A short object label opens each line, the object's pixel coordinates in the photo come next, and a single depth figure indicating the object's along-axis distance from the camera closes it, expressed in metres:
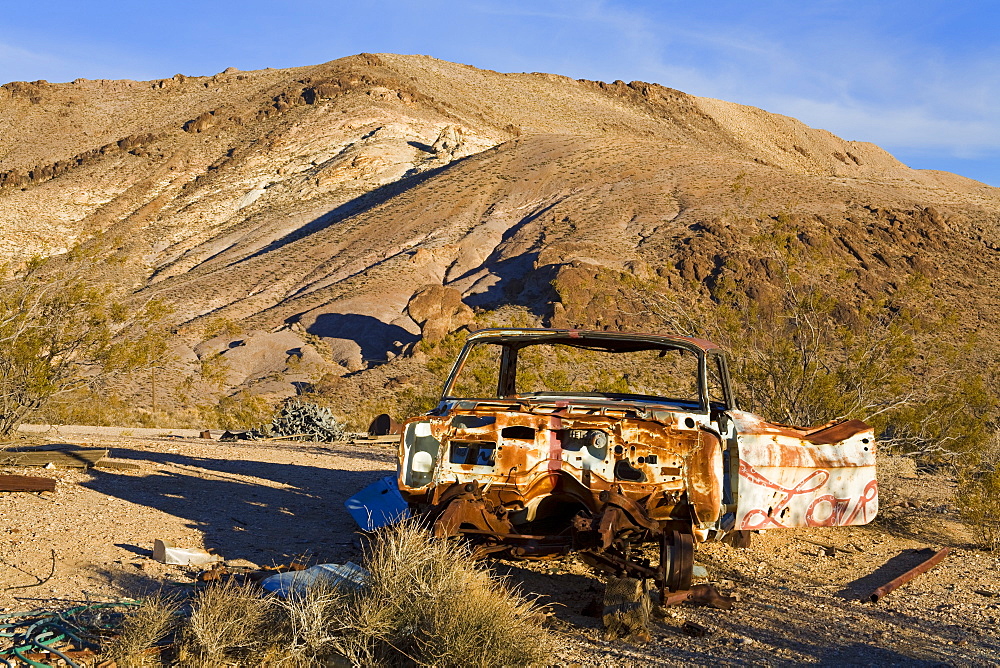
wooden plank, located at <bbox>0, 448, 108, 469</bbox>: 8.99
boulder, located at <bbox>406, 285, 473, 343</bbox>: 34.44
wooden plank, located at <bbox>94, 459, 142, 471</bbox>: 9.35
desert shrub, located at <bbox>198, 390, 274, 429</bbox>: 22.17
